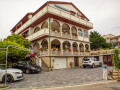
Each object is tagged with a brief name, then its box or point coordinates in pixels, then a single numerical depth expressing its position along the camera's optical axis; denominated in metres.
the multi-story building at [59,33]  17.75
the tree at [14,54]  12.12
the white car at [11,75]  8.26
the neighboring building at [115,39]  58.42
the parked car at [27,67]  12.92
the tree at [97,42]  38.09
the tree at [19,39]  18.78
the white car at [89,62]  17.81
